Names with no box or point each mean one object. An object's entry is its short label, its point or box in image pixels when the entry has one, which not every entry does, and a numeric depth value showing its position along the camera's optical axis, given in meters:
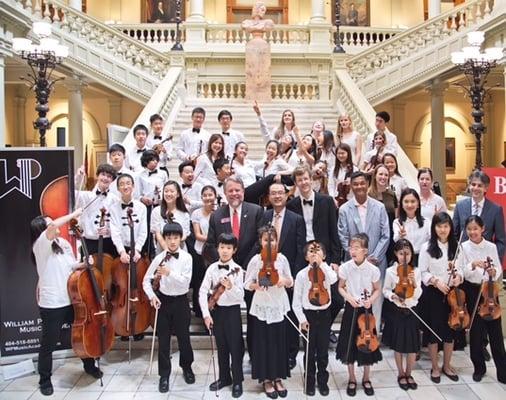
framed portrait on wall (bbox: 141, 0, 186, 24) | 19.92
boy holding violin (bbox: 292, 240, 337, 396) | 4.56
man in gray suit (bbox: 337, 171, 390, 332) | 5.28
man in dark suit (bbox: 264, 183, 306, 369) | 4.99
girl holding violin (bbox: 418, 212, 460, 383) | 4.93
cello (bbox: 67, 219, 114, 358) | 4.74
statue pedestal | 13.86
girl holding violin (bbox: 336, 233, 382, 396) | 4.71
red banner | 6.07
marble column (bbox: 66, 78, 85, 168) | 14.36
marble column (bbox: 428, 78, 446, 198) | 15.10
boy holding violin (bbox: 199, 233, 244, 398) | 4.66
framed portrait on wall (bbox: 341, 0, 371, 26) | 20.28
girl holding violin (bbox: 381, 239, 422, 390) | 4.71
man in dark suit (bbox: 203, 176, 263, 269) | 5.07
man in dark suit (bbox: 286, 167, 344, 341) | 5.21
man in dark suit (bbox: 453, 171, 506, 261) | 5.30
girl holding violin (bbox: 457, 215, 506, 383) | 4.83
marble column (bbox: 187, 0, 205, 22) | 16.39
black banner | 5.35
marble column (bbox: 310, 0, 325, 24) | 16.41
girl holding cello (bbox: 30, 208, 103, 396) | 4.88
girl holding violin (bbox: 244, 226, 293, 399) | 4.69
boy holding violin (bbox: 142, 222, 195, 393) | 4.85
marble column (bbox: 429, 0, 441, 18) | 18.47
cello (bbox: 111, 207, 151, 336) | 5.16
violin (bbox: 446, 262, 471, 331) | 4.77
